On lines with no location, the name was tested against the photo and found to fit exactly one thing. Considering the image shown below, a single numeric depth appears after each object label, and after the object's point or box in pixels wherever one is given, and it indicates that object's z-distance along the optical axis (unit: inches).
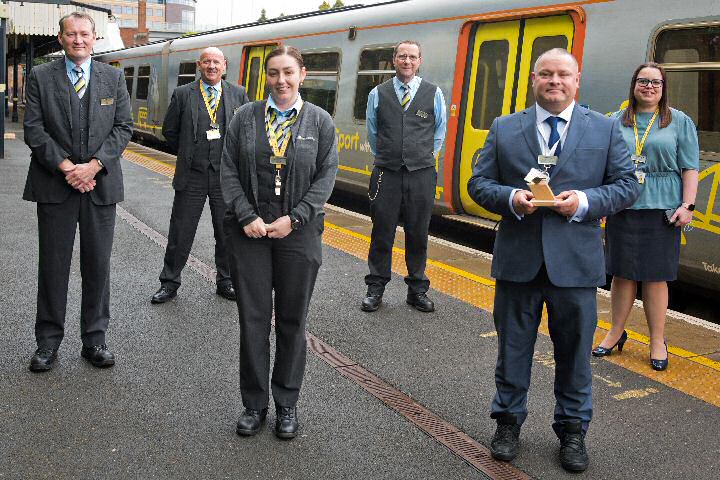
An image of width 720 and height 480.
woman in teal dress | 179.9
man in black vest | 227.5
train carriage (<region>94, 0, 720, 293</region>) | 243.4
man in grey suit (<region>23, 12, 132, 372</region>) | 171.2
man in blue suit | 132.6
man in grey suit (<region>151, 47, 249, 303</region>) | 236.4
